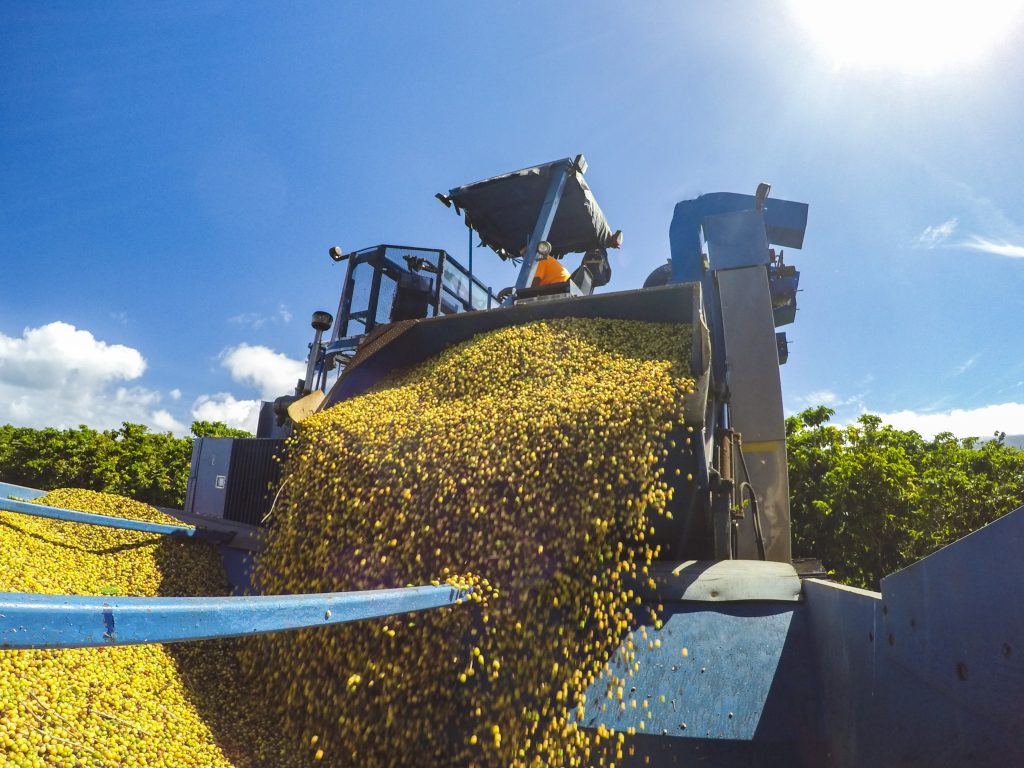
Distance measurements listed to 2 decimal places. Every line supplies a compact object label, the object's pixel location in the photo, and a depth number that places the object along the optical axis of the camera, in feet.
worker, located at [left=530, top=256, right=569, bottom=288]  15.76
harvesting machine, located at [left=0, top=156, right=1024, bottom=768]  4.06
